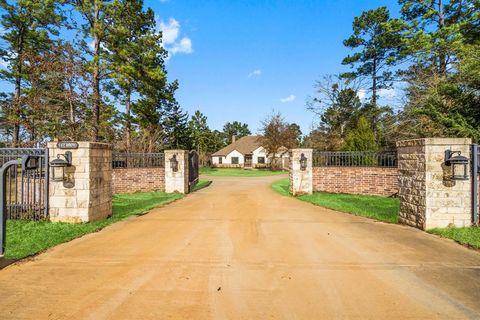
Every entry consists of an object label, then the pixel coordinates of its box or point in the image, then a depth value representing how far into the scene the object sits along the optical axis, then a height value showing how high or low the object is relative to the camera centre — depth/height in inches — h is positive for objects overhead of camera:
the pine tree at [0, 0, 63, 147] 730.8 +374.6
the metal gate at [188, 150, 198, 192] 643.0 -18.9
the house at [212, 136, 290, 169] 2226.0 +44.1
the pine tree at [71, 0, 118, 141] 654.3 +307.0
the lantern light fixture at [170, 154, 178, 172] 585.0 -3.2
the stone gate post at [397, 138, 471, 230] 264.4 -25.5
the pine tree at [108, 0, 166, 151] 718.5 +294.2
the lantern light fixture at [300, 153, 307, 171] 555.8 -2.0
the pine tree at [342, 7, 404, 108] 954.3 +389.4
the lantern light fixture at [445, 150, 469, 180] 257.1 -3.0
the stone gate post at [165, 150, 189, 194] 583.8 -27.0
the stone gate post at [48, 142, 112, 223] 290.8 -28.2
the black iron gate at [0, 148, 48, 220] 291.8 -43.8
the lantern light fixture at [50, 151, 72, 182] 287.9 -6.5
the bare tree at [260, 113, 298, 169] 1556.3 +134.3
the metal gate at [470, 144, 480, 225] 262.4 -15.9
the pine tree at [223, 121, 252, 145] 4198.3 +467.0
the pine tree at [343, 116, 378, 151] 691.4 +52.9
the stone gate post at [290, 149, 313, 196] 553.0 -27.2
